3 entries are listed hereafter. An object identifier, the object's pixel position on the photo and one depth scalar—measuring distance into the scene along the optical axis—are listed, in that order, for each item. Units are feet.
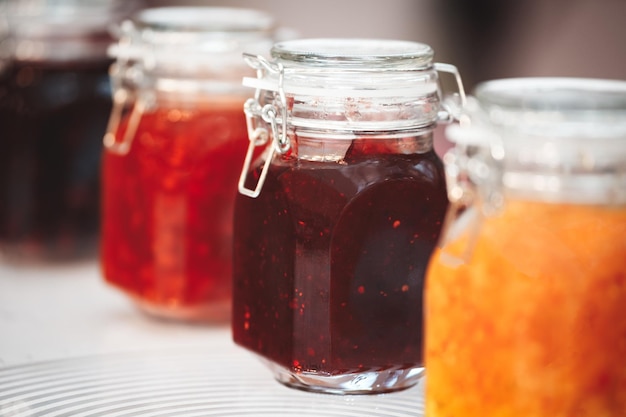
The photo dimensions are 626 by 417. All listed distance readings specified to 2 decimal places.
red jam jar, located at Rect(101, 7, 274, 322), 1.84
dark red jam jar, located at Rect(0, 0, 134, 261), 2.08
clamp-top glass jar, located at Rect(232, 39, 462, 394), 1.59
